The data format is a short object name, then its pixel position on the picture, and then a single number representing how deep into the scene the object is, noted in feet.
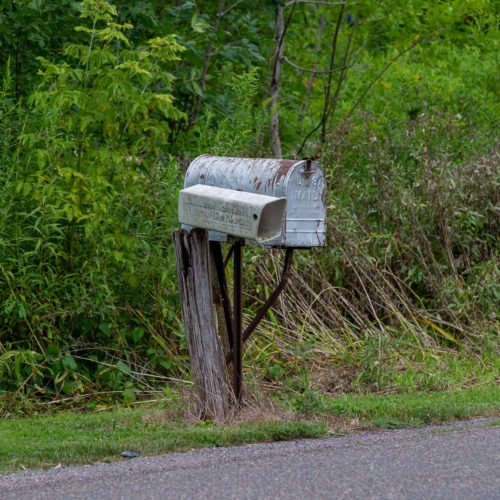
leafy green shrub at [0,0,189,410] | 53.11
